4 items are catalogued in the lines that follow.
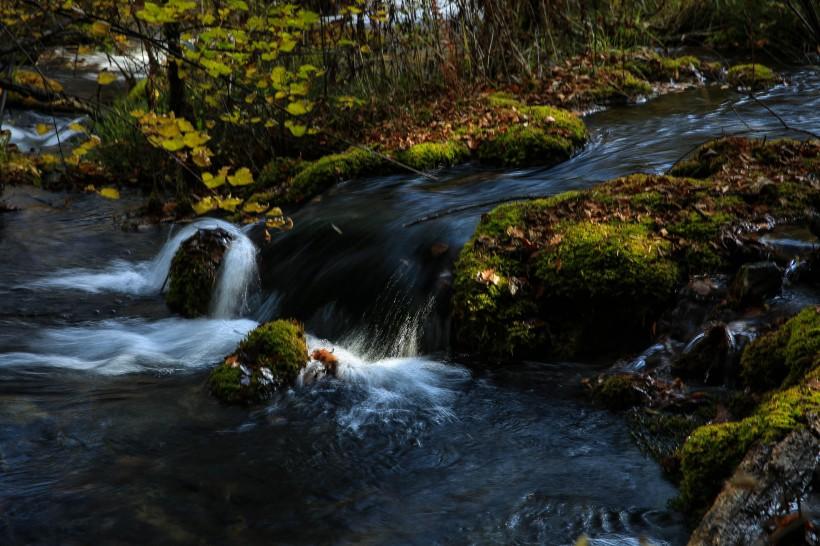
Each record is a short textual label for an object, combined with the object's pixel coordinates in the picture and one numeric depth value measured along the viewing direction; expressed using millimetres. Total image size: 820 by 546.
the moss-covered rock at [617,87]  10492
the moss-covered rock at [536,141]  8188
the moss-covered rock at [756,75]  10133
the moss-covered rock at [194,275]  6652
